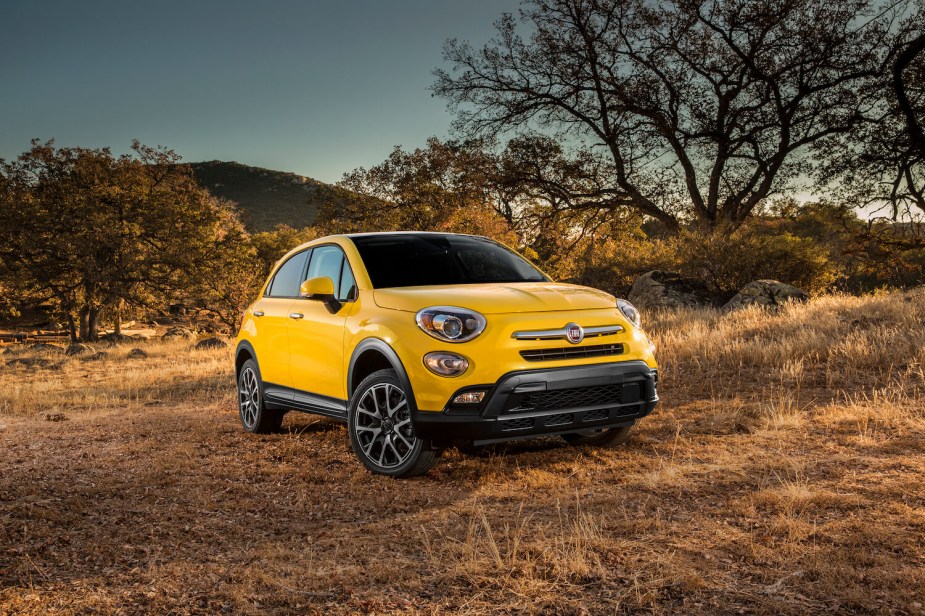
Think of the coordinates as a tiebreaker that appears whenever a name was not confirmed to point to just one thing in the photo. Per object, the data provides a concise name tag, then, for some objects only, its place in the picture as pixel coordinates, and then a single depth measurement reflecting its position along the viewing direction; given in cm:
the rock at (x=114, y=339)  2739
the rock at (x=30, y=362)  1916
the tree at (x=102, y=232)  2888
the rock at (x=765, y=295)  1705
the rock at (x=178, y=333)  3241
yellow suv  519
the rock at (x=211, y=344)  2178
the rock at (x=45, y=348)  2389
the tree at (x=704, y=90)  2103
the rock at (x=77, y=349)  2315
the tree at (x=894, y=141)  1964
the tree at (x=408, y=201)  2984
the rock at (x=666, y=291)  1881
